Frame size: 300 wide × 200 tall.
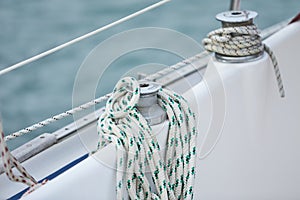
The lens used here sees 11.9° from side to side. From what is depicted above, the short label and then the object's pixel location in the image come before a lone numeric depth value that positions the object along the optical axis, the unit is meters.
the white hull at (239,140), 4.65
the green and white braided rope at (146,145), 4.39
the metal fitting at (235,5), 5.26
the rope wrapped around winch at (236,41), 4.88
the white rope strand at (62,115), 4.57
